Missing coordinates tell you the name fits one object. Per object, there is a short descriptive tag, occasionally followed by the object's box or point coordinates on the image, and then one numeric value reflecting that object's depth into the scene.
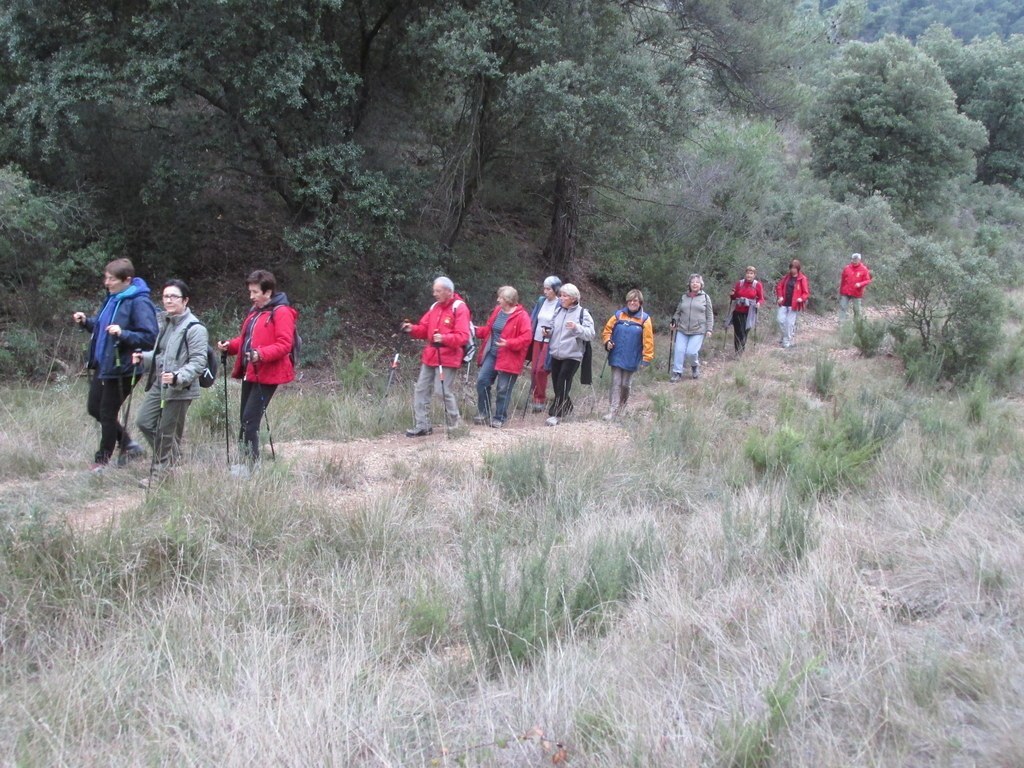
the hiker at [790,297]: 14.25
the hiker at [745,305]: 13.67
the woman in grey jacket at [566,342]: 9.38
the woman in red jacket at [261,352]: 6.46
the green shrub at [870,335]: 14.22
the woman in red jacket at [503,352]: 9.02
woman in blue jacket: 6.34
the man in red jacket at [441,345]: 8.29
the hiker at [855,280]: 15.65
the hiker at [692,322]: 11.93
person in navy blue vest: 9.64
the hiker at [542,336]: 9.66
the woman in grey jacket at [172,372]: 6.02
